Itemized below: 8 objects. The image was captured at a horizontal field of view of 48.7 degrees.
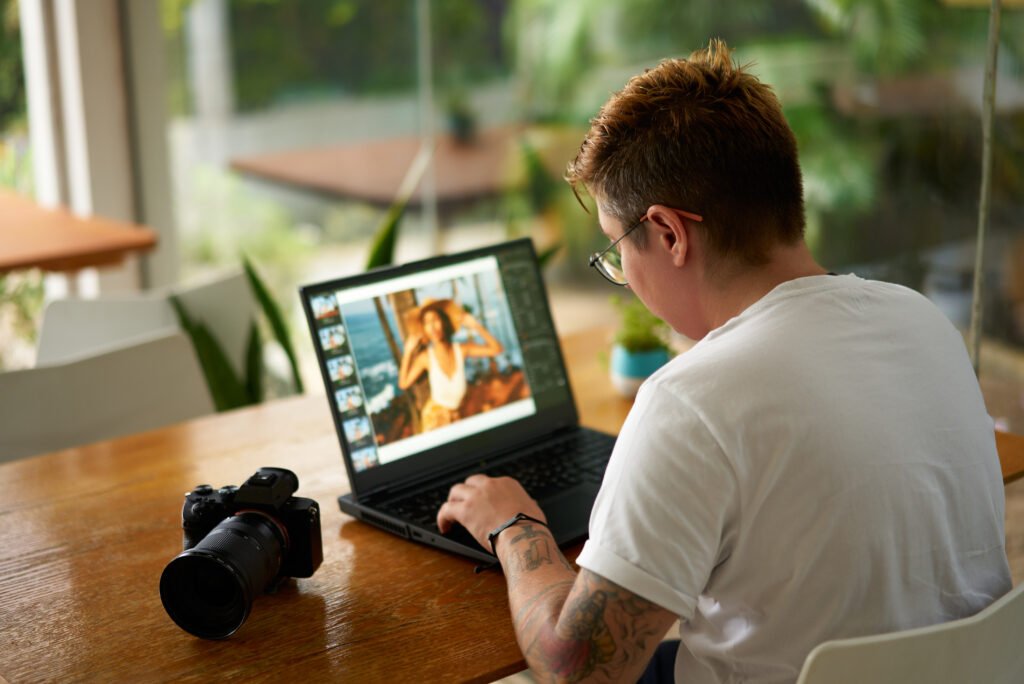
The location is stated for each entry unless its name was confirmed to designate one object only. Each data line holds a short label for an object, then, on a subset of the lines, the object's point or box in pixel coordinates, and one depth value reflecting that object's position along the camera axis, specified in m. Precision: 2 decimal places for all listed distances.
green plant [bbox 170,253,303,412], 2.59
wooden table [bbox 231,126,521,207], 4.15
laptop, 1.59
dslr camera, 1.24
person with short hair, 1.08
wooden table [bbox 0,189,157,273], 2.86
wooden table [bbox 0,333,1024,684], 1.20
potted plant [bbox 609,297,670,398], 2.05
